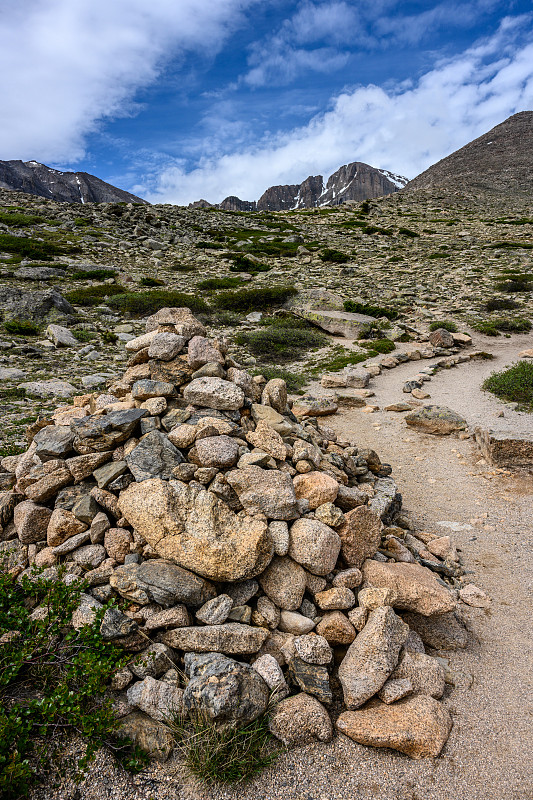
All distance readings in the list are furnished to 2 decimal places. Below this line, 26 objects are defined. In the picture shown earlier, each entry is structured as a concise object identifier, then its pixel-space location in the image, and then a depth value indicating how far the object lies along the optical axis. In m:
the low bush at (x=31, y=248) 32.09
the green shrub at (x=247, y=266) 37.31
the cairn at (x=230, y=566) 4.16
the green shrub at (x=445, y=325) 24.31
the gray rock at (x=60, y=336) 17.52
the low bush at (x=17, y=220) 40.59
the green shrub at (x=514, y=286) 31.39
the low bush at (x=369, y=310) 27.61
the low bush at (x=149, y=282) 29.85
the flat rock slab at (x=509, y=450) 10.74
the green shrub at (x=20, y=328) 18.30
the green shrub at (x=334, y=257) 41.62
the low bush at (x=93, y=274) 29.50
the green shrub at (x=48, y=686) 3.43
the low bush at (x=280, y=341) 22.02
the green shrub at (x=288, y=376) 17.91
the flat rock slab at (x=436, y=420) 13.23
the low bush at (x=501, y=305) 28.30
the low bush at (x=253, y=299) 28.53
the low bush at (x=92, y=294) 24.88
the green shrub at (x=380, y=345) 22.67
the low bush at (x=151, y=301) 24.27
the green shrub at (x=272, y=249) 43.62
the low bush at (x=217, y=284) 31.81
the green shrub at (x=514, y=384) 14.72
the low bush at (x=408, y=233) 51.41
